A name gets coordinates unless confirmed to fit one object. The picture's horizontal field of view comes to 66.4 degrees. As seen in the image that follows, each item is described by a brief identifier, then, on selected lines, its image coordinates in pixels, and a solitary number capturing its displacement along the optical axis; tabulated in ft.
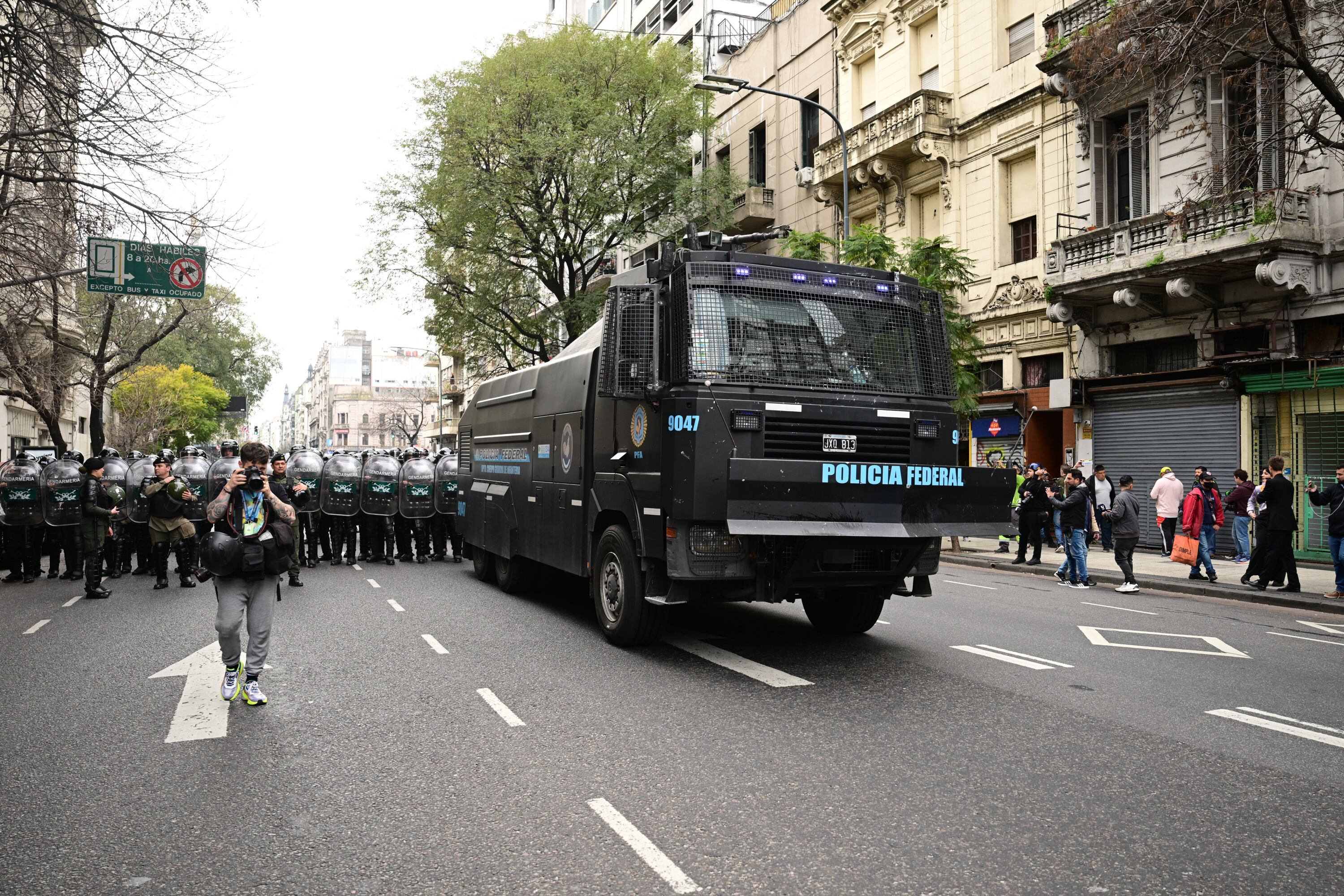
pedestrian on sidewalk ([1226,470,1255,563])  57.47
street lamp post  72.95
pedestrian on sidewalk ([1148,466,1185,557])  59.93
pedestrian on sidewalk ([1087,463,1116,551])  62.44
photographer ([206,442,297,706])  23.26
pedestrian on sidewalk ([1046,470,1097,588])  51.70
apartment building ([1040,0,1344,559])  57.41
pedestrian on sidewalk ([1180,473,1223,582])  52.08
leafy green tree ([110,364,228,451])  164.25
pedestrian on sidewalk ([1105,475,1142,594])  49.70
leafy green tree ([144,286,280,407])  199.11
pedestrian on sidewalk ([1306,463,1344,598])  44.21
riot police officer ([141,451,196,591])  46.98
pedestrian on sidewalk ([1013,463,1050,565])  62.13
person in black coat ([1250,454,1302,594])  45.91
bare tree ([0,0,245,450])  34.42
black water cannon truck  25.44
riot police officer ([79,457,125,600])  45.83
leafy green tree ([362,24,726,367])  99.91
